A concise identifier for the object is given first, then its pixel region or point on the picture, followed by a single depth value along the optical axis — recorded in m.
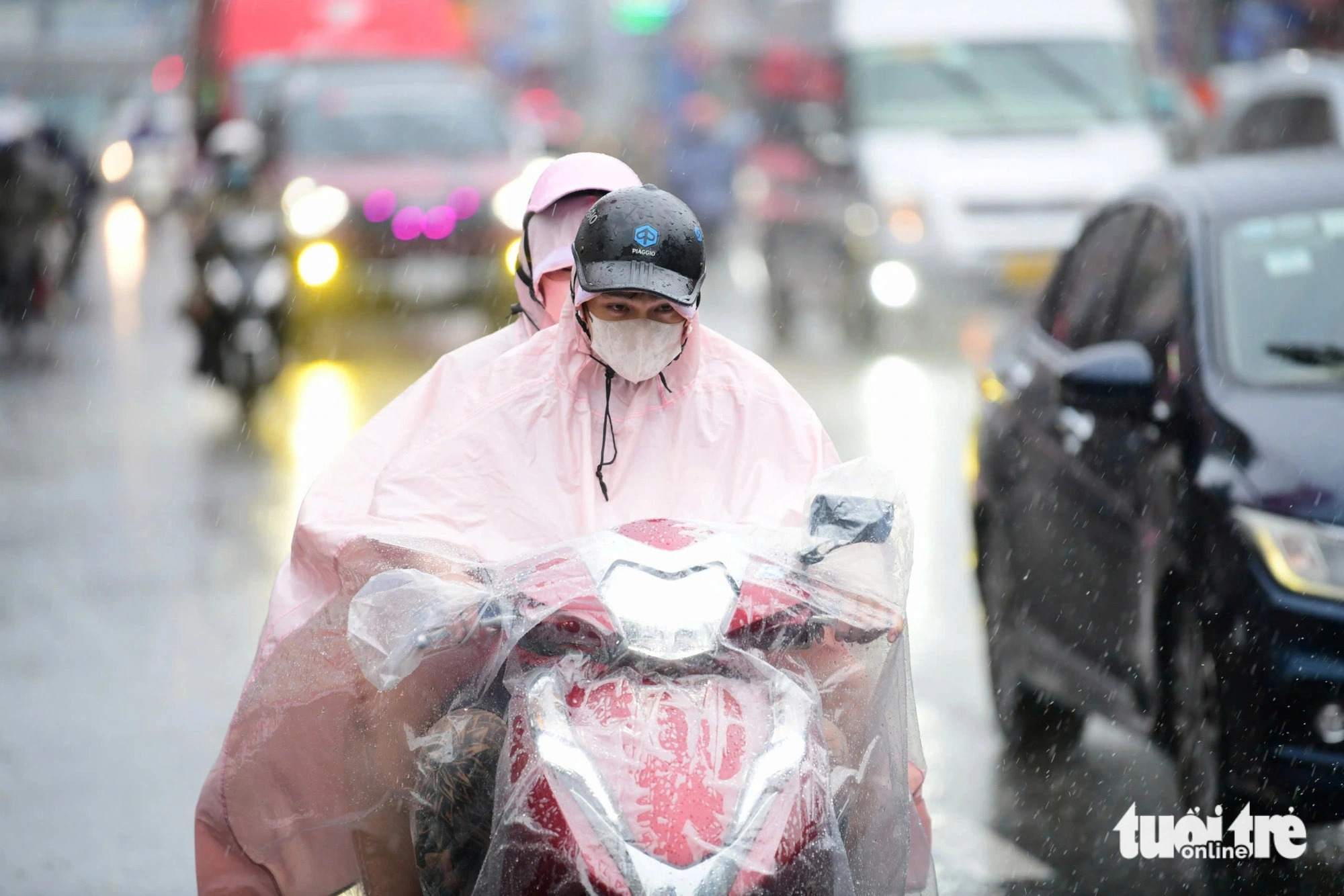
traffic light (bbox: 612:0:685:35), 52.56
